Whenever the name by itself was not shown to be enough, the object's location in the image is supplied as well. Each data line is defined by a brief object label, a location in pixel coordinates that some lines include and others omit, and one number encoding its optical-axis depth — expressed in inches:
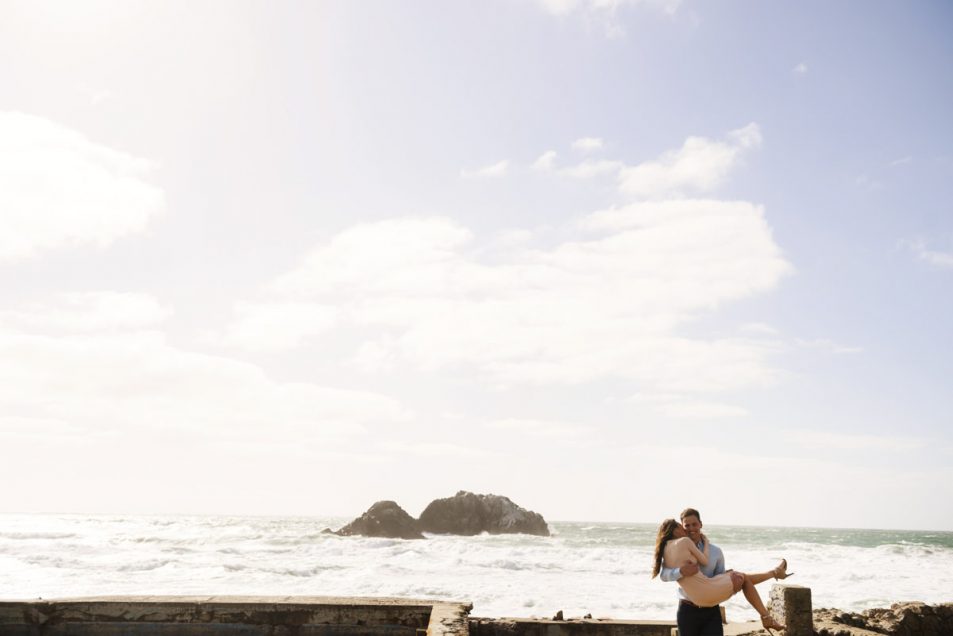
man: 192.2
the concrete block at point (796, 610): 250.4
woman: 184.4
